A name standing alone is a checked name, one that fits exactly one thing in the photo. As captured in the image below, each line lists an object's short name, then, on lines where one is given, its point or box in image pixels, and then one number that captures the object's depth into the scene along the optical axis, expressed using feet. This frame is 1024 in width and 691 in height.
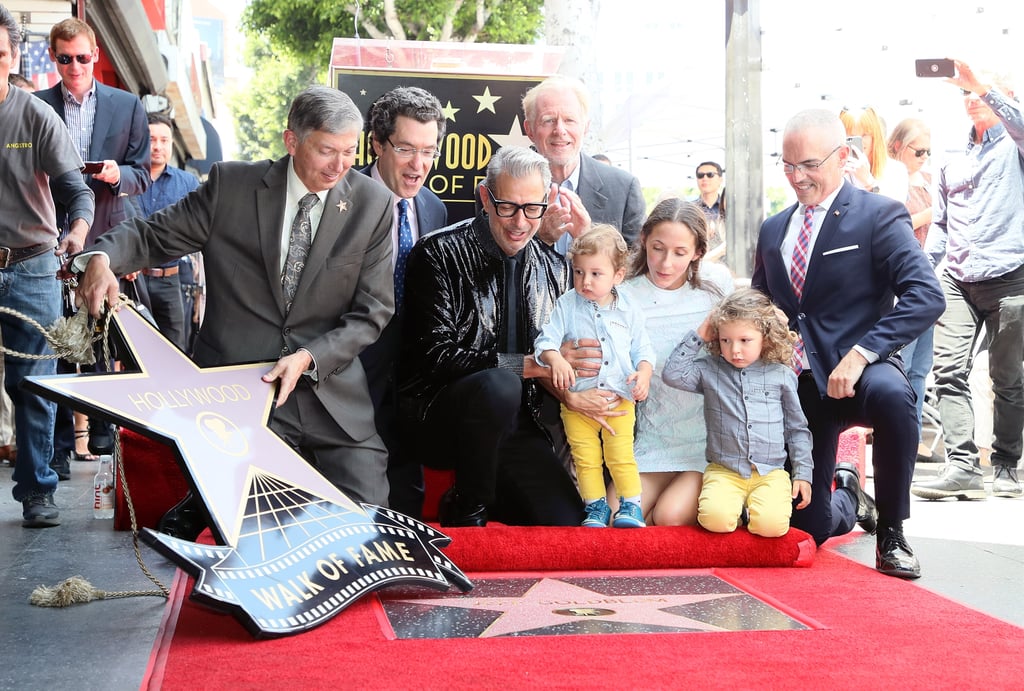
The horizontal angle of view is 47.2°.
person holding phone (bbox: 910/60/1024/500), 20.35
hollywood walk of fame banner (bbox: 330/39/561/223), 19.21
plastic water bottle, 15.64
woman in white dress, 14.07
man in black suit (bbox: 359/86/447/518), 14.35
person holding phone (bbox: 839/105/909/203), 21.17
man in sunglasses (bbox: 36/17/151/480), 18.65
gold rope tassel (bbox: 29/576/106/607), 11.02
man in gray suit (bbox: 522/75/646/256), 15.60
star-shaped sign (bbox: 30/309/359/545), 10.30
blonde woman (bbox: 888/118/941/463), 22.21
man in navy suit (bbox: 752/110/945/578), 13.38
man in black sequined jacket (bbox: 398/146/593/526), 13.29
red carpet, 8.51
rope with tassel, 10.89
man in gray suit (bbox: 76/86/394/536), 12.25
